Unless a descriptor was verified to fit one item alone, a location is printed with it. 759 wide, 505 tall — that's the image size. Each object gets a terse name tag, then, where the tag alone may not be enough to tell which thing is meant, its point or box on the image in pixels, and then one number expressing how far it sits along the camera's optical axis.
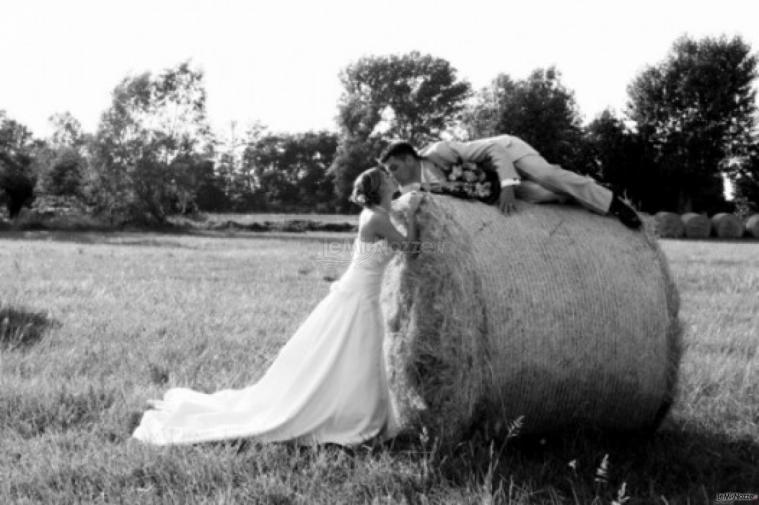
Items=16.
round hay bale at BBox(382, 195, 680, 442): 4.86
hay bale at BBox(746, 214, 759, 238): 35.41
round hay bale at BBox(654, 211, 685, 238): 33.91
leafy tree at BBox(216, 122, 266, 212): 61.81
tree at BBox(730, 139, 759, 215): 44.22
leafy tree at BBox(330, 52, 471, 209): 61.09
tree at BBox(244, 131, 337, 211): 72.00
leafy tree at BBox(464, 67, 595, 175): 49.00
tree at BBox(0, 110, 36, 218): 43.66
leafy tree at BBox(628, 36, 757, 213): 43.88
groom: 5.42
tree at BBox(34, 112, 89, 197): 39.84
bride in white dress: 5.05
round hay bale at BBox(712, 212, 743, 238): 34.94
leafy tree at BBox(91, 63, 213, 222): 36.25
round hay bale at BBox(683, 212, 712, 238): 34.12
